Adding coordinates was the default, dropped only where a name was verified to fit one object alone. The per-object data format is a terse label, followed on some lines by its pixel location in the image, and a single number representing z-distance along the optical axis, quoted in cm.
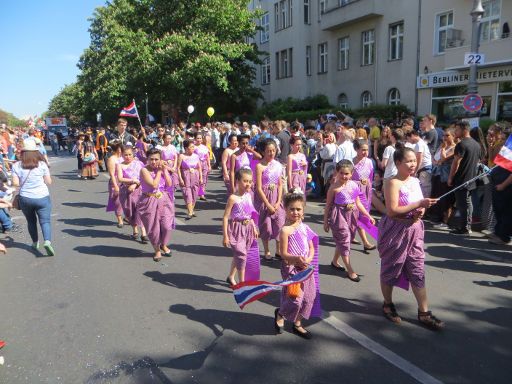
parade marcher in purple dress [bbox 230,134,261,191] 743
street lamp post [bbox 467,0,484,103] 1039
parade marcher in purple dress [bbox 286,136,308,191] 700
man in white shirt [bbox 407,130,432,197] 774
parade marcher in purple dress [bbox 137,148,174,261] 599
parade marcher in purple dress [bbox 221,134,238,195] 828
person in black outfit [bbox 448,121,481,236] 691
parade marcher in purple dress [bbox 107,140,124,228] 736
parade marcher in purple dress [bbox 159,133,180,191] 910
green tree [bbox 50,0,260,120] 2319
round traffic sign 1002
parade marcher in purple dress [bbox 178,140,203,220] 875
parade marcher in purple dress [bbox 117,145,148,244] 702
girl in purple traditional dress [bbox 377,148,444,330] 373
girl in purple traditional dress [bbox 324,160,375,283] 507
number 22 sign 1036
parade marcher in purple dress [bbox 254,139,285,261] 582
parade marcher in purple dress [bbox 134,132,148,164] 1152
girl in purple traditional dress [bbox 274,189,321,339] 368
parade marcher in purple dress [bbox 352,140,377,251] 620
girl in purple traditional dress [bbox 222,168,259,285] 471
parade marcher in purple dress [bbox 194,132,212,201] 1030
